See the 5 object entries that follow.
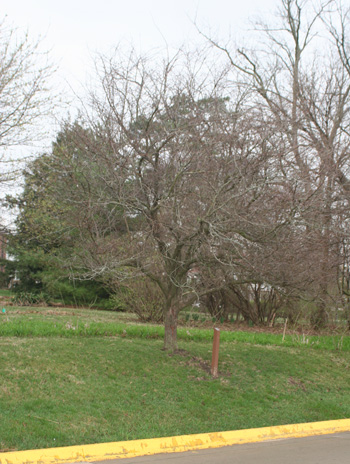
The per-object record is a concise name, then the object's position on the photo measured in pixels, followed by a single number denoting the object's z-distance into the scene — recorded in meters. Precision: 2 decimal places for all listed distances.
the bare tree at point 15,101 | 10.58
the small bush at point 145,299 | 15.09
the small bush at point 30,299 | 18.77
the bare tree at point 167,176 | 8.14
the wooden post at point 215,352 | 8.52
